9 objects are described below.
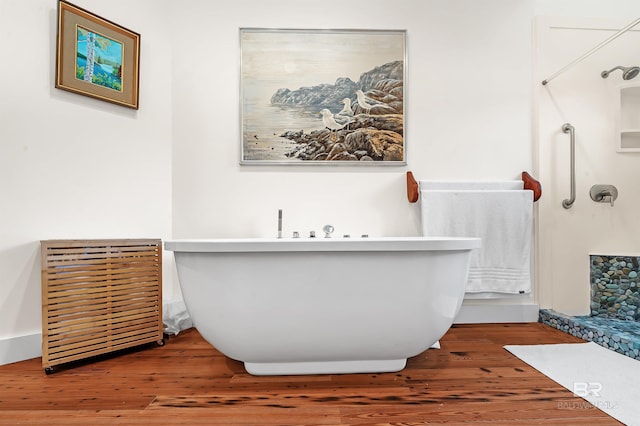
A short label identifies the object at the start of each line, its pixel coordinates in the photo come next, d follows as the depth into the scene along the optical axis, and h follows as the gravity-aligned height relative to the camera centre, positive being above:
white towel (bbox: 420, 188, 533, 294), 2.29 -0.05
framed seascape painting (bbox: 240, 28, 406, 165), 2.42 +0.77
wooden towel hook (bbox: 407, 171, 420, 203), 2.33 +0.17
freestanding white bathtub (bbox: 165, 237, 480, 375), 1.45 -0.29
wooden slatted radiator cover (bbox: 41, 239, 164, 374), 1.65 -0.37
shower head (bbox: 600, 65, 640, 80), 2.25 +0.87
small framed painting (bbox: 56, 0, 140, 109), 1.92 +0.86
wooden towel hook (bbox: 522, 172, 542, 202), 2.31 +0.20
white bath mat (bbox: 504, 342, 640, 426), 1.30 -0.63
